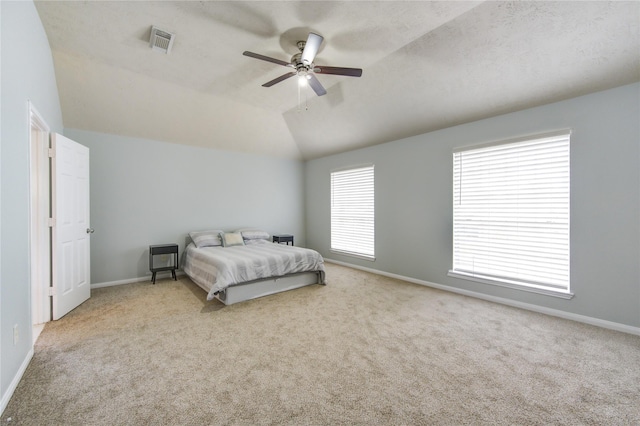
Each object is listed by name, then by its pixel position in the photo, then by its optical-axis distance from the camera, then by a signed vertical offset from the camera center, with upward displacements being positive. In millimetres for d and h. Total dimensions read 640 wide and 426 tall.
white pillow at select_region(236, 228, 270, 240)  5383 -487
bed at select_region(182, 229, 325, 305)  3482 -816
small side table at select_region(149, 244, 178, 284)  4416 -707
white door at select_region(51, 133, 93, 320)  3008 -170
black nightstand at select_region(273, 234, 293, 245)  5936 -631
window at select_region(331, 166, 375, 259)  5285 -41
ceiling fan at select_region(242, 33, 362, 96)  2455 +1489
